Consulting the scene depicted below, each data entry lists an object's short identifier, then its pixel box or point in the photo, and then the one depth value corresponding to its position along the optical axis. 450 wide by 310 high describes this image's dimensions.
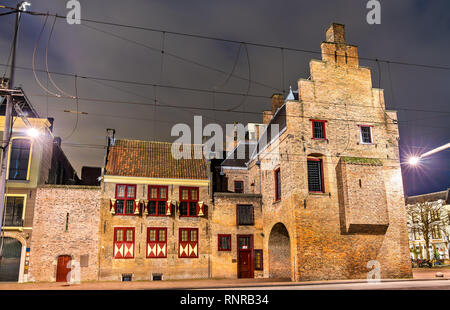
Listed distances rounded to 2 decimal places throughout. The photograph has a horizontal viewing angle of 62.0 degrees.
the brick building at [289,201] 21.98
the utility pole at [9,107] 13.44
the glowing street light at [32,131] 14.37
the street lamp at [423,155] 11.77
